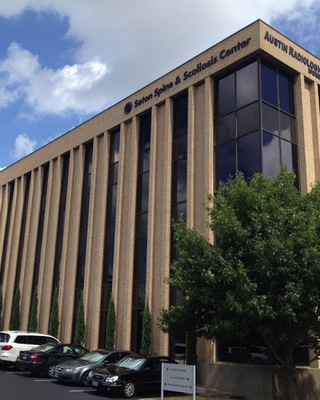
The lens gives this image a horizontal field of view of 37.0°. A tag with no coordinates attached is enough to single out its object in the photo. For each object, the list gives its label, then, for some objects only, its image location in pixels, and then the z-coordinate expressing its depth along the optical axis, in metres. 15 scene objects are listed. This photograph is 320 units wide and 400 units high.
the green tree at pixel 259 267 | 14.31
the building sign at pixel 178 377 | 10.88
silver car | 17.97
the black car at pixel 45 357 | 19.89
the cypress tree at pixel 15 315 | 33.72
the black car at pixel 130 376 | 16.09
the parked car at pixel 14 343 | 21.67
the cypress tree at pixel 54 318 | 29.59
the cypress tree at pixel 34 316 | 31.82
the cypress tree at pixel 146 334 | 22.94
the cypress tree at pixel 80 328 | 27.39
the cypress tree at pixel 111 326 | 25.10
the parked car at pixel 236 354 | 19.25
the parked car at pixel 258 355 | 18.62
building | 22.22
